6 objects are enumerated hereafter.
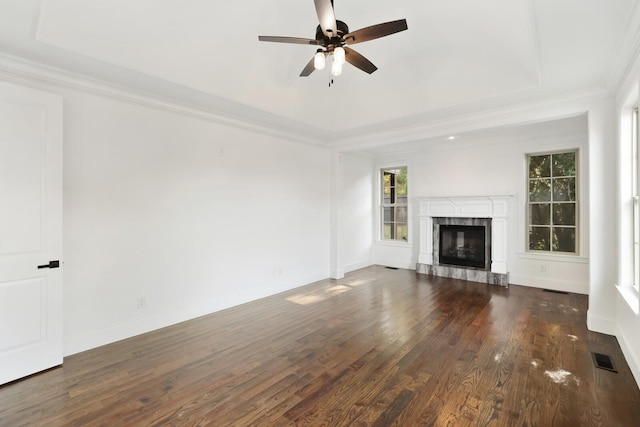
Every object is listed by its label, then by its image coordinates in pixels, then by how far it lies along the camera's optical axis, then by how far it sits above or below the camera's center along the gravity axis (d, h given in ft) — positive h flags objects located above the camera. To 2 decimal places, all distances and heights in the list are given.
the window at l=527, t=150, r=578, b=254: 17.13 +0.57
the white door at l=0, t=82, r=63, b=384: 8.35 -0.51
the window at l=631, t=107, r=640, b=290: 9.86 +1.24
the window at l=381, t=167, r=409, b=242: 23.47 +0.67
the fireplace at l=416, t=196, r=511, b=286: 18.45 -1.69
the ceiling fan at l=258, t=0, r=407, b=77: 6.79 +4.34
